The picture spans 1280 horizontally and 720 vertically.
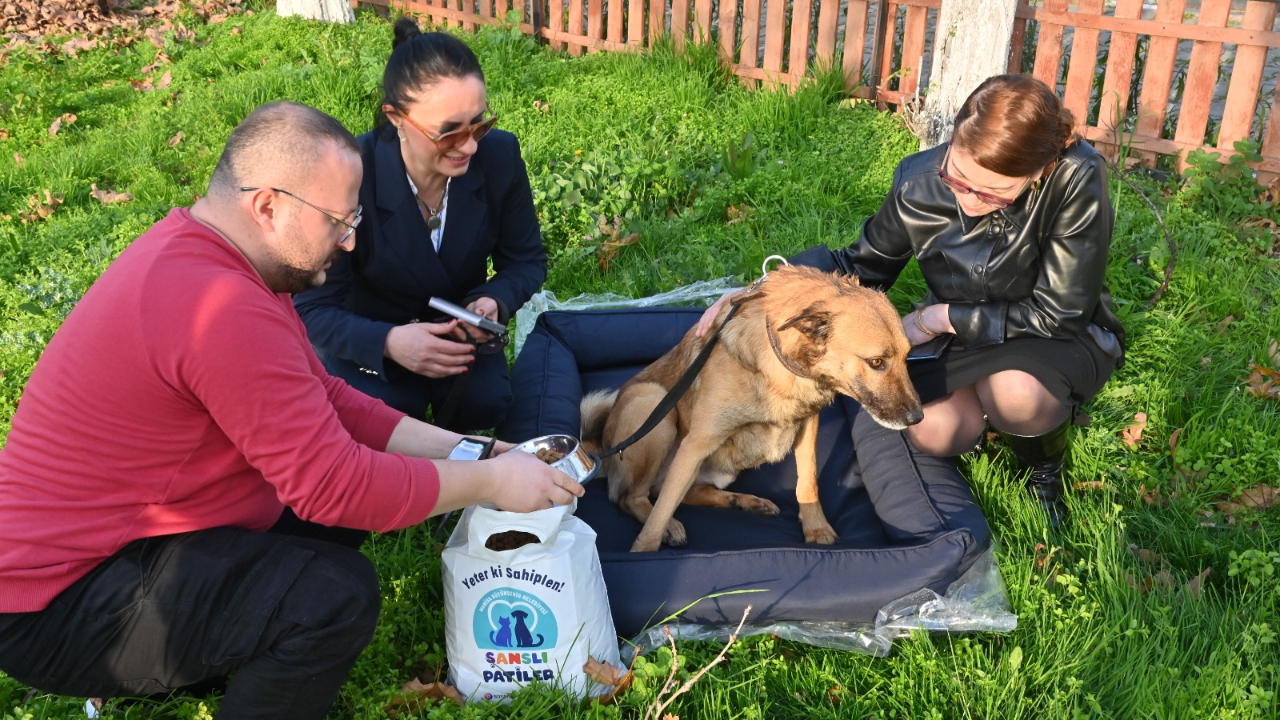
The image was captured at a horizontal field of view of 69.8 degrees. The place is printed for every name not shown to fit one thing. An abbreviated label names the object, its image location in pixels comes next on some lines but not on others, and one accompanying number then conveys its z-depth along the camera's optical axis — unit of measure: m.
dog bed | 3.26
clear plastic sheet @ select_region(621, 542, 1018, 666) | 3.18
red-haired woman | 3.35
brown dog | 3.41
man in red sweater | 2.24
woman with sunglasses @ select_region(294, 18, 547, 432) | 3.53
